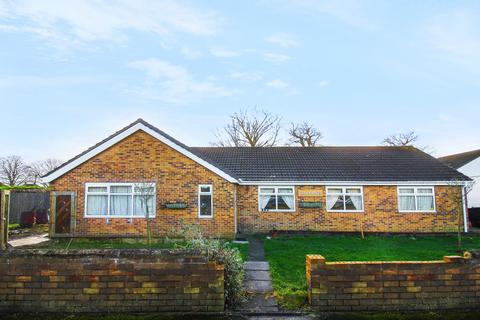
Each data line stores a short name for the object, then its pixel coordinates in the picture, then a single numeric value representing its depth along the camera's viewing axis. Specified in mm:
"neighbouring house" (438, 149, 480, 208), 23484
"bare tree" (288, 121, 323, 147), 43969
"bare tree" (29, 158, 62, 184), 58188
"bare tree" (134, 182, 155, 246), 14037
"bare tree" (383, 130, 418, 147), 50250
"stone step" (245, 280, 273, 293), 6794
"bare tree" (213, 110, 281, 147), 40609
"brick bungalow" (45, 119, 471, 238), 15328
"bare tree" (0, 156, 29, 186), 57112
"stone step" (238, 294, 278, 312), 5750
